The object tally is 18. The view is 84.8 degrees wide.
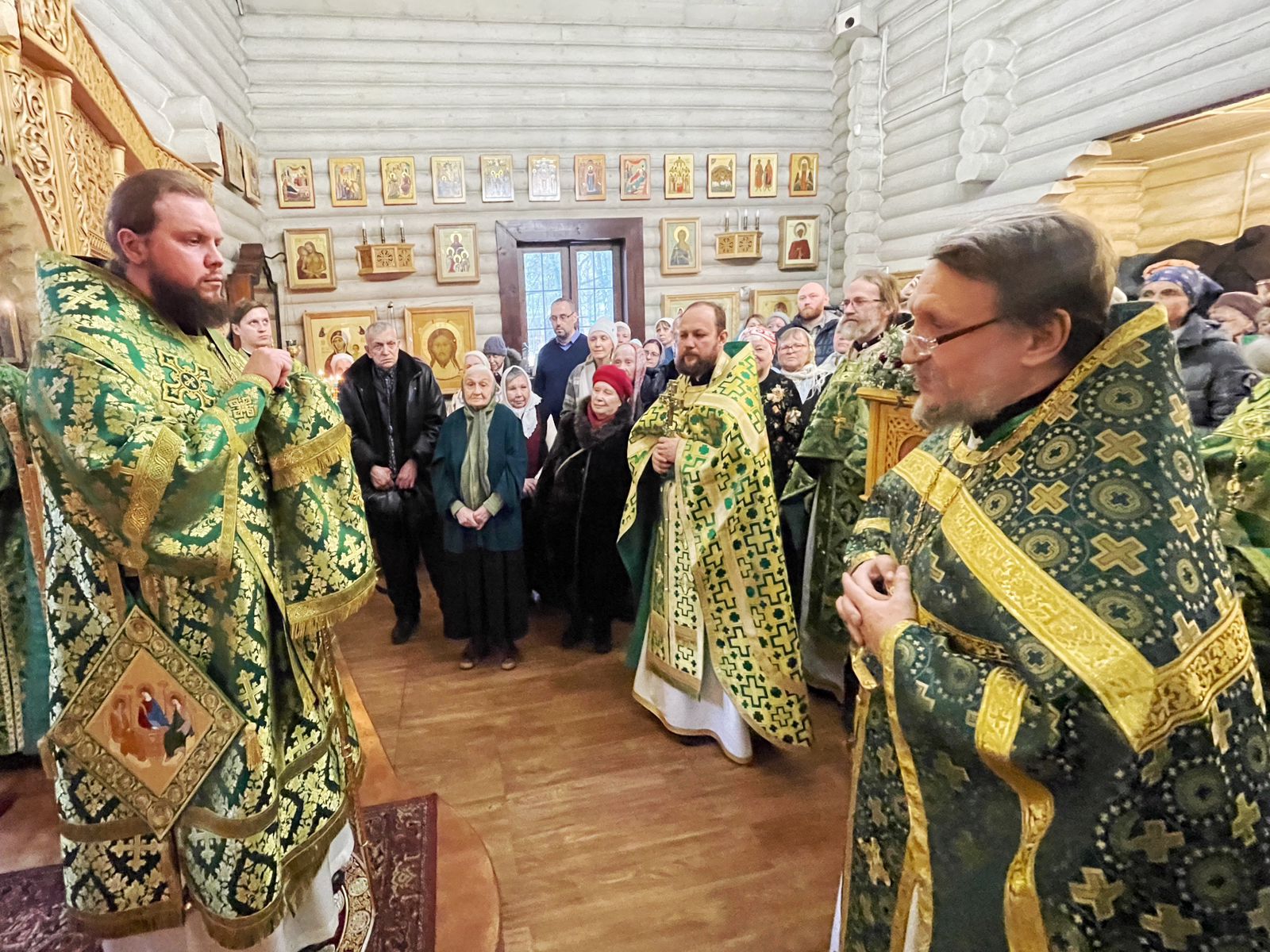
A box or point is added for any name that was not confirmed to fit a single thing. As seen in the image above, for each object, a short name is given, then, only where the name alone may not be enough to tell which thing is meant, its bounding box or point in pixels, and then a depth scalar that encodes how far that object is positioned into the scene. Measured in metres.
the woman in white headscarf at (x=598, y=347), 5.50
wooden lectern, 2.63
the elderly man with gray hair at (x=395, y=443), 4.25
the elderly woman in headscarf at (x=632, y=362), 5.07
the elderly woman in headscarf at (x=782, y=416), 3.62
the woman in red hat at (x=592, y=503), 4.01
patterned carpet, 2.10
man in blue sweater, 6.91
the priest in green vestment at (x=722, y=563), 2.97
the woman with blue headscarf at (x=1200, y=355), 3.11
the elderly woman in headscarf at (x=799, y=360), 4.59
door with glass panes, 9.30
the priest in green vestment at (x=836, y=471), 3.25
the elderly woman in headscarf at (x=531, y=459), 4.63
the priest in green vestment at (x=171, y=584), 1.40
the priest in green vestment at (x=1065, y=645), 0.98
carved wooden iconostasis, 2.37
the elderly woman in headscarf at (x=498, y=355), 6.48
